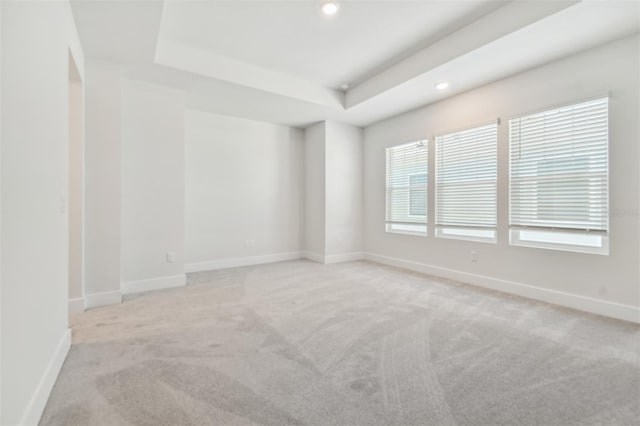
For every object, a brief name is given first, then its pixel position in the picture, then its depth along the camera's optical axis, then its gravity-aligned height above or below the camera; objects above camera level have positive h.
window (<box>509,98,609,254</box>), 2.92 +0.37
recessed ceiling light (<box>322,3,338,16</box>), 2.67 +1.92
